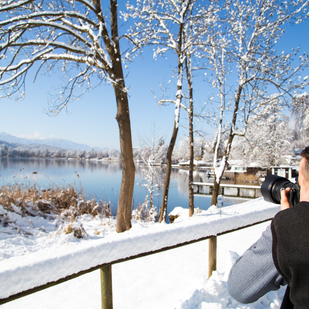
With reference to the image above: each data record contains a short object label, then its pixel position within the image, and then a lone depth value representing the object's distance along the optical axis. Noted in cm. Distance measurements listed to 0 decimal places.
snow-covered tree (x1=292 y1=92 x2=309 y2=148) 582
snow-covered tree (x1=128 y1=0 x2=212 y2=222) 555
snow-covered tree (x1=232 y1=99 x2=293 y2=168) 2034
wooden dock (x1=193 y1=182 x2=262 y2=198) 1663
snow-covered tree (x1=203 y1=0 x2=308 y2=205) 614
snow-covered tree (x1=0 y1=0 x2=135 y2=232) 352
